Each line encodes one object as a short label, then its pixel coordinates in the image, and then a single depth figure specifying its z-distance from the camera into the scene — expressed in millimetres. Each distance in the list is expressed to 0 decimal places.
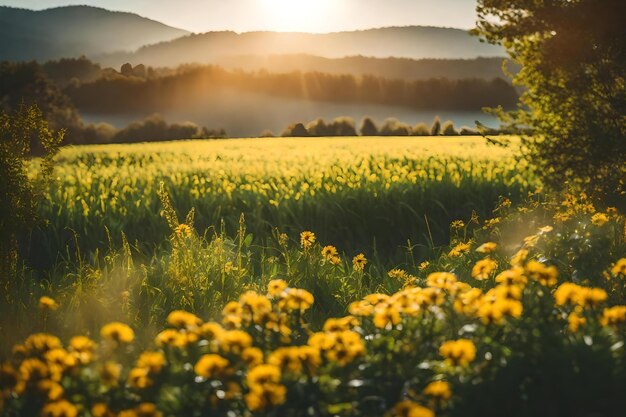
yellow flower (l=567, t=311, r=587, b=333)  2825
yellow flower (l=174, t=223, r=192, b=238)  5788
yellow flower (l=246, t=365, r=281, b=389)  2326
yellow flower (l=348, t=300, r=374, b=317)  3324
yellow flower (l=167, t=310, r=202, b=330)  2779
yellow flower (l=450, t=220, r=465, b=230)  7098
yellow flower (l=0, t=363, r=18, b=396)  2560
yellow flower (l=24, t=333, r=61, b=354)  2756
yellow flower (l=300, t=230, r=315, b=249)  5884
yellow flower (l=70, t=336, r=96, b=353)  2662
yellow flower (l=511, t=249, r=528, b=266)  3862
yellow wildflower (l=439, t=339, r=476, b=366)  2498
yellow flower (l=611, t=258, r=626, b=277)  3449
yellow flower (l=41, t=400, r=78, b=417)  2264
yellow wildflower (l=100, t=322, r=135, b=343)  2653
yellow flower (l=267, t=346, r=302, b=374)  2486
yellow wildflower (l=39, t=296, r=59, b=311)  3240
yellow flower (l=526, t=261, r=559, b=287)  3104
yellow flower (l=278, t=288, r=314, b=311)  3109
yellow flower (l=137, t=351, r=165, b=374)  2528
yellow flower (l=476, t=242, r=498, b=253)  3990
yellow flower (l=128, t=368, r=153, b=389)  2451
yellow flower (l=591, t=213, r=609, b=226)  5155
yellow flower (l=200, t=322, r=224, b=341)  2721
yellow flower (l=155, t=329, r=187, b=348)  2648
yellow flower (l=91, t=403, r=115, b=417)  2309
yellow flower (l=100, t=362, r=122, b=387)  2436
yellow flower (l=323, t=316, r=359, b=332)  2875
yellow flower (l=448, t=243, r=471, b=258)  5992
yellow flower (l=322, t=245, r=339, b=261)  5866
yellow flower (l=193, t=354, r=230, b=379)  2395
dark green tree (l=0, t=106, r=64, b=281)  5105
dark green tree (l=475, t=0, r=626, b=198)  5719
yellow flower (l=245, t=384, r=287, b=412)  2299
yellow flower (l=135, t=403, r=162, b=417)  2291
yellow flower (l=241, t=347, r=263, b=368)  2553
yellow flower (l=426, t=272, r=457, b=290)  3221
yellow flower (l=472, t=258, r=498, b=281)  3873
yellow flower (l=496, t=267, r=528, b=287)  3152
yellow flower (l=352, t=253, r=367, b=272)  5770
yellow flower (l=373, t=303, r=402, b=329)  2977
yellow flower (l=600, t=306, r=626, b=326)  2781
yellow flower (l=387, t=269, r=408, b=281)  5979
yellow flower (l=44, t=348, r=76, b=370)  2553
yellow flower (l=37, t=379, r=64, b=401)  2395
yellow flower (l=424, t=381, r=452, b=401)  2367
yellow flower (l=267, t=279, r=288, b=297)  3338
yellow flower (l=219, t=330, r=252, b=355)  2578
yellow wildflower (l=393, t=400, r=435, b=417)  2246
